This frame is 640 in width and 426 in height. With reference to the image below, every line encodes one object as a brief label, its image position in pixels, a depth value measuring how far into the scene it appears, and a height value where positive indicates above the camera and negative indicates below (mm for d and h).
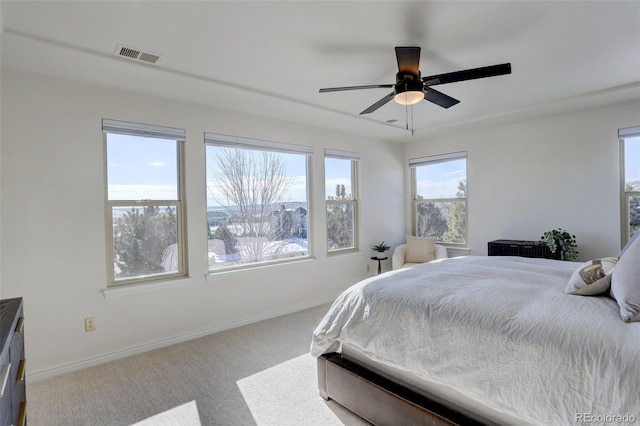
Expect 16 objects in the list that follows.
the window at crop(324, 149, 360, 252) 4660 +172
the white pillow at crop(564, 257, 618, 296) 1675 -399
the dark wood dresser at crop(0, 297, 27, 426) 998 -541
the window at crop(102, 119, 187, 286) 2959 +105
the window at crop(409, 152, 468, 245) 5031 +180
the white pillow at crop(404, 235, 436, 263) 4706 -613
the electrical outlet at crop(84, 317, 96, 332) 2744 -932
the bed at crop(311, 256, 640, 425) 1180 -643
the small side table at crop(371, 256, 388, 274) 4820 -782
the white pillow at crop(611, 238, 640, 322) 1332 -356
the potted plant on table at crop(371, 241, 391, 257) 4980 -603
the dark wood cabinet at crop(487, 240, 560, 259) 3863 -530
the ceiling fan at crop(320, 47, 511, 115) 2033 +859
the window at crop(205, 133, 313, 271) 3596 +121
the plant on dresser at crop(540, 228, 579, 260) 3773 -445
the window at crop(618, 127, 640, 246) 3588 +265
